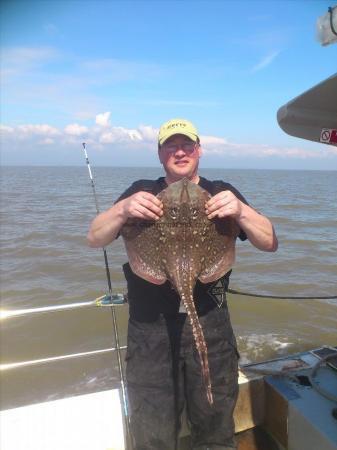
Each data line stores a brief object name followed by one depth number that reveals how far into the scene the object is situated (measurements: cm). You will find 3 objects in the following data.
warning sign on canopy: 323
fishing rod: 324
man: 308
